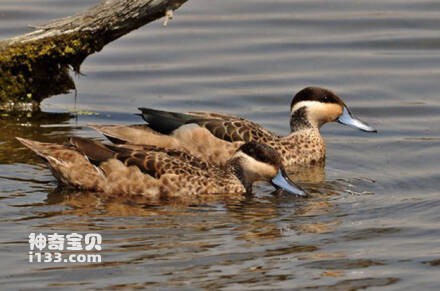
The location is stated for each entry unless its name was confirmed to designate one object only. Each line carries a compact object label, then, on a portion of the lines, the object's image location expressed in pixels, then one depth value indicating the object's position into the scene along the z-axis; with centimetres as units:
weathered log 1226
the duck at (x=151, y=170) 1091
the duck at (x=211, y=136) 1234
